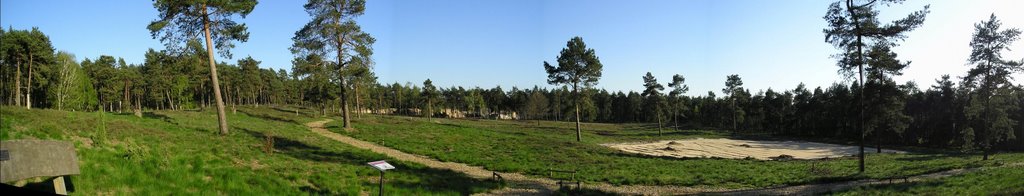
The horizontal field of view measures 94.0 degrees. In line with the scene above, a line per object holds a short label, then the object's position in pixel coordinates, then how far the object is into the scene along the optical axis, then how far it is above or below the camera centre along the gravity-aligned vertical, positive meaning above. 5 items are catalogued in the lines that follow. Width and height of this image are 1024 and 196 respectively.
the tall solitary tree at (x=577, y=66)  48.47 +3.75
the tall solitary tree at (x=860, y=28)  24.80 +3.79
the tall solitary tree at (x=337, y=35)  37.22 +5.65
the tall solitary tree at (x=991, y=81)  34.00 +1.27
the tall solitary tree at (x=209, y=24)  24.14 +4.40
